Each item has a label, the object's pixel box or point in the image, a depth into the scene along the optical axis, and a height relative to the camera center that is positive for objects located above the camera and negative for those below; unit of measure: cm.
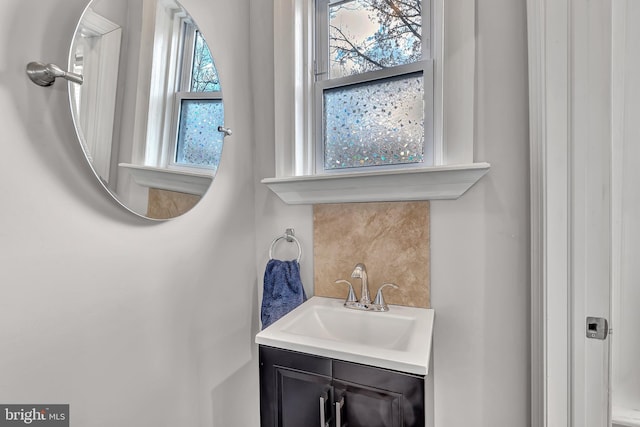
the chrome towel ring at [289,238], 124 -13
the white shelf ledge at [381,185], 92 +9
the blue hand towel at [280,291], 115 -35
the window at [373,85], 109 +53
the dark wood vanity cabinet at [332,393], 68 -50
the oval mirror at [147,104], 64 +31
